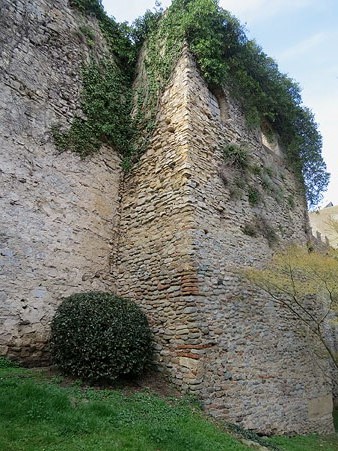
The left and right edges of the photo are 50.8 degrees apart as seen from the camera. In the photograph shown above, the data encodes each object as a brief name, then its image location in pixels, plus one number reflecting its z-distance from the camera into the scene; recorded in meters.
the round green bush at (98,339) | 5.54
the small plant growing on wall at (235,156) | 8.58
